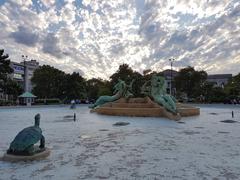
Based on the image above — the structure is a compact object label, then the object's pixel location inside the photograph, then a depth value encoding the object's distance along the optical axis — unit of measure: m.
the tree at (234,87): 36.66
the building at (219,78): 71.22
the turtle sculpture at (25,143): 4.25
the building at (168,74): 61.90
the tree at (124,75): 34.83
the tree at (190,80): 43.05
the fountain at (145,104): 13.78
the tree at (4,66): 27.01
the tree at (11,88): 28.44
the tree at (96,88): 40.80
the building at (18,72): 51.81
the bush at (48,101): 37.30
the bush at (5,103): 30.47
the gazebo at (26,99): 31.83
